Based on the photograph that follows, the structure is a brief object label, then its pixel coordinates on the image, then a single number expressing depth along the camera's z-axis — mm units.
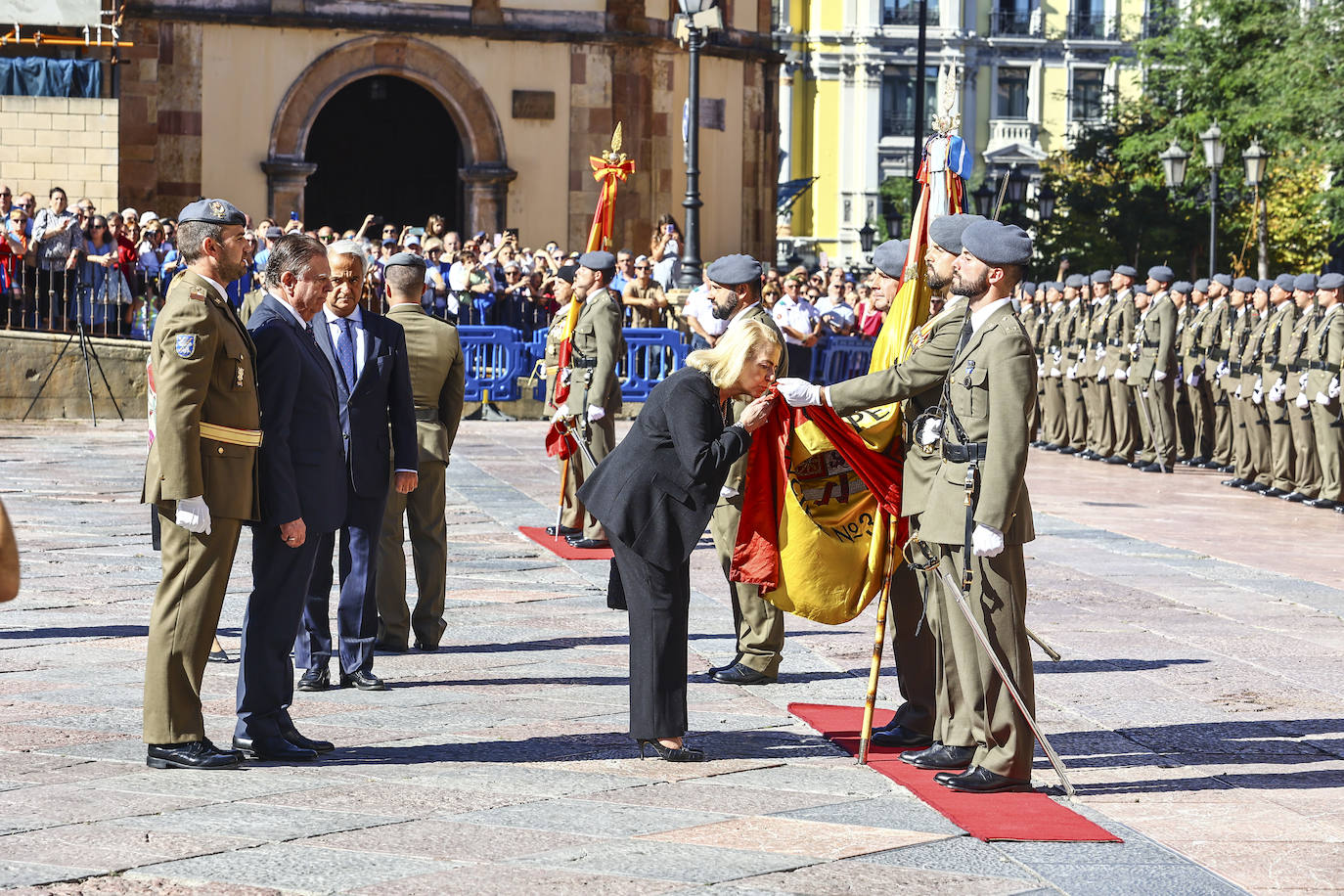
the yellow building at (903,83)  77562
